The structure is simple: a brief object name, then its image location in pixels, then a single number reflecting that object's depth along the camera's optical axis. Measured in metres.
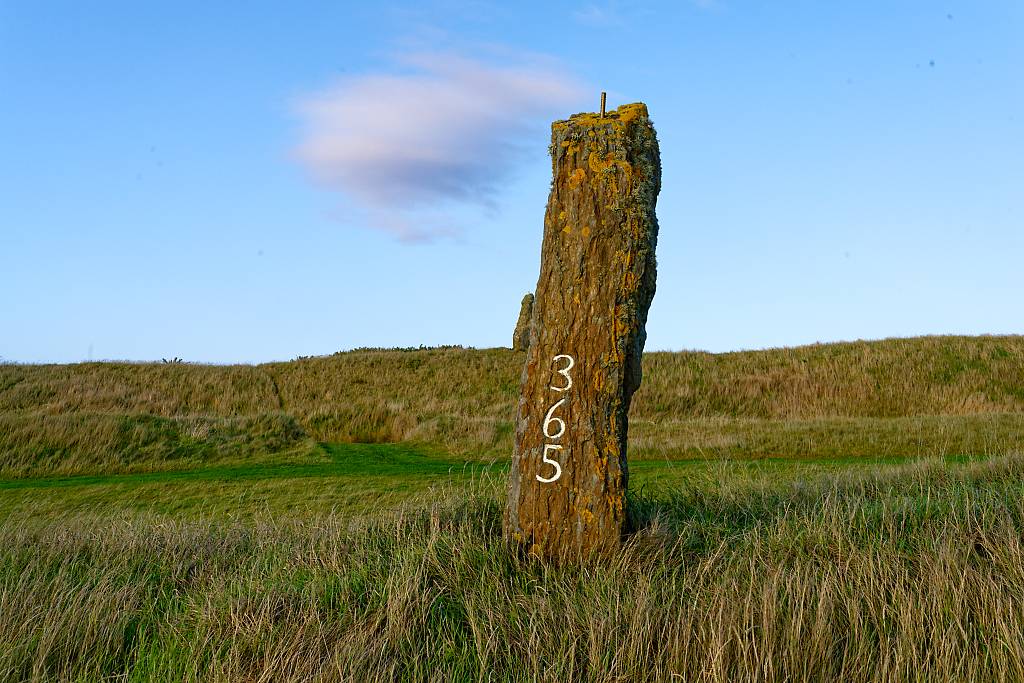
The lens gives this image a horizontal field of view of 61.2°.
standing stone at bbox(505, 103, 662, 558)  6.29
